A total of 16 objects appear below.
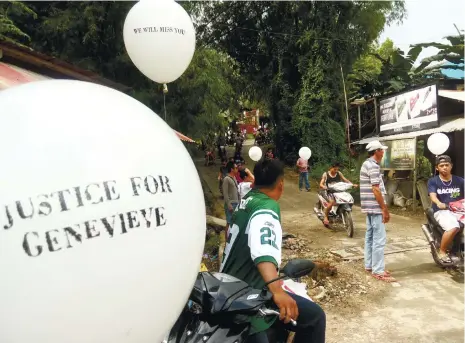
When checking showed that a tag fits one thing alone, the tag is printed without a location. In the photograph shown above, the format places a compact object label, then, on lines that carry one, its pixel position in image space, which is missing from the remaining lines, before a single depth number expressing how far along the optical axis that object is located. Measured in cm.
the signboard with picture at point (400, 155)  852
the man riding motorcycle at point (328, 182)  706
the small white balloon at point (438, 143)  576
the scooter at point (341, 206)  660
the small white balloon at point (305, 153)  936
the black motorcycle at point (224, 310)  160
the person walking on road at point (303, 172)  1162
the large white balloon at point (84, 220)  95
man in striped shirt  435
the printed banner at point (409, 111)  816
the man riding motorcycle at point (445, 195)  442
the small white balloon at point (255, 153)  754
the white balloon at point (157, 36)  321
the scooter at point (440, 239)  444
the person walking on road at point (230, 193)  578
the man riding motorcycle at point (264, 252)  168
